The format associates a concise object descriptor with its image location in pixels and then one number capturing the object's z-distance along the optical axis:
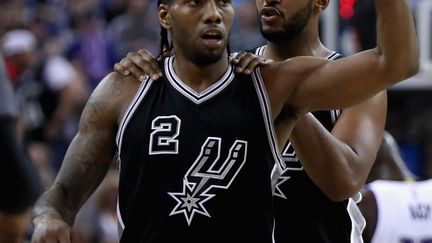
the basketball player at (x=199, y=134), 9.62
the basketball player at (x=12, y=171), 8.52
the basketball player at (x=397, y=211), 13.57
